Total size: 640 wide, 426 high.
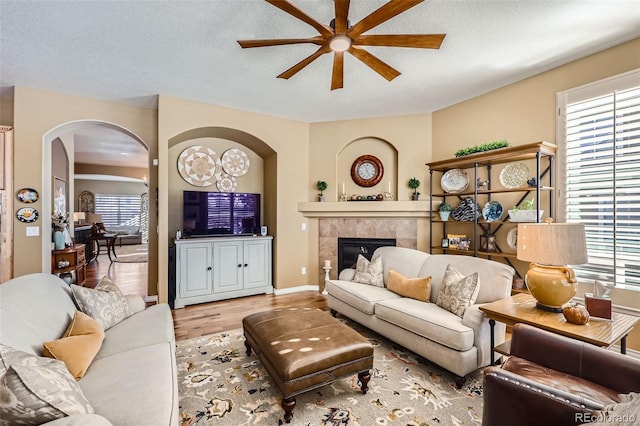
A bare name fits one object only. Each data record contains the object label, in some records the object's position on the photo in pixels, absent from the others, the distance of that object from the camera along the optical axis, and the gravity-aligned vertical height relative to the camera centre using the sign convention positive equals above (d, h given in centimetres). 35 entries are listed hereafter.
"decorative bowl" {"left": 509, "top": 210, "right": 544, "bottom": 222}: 301 -3
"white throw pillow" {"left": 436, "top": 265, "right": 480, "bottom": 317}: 244 -71
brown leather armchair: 110 -81
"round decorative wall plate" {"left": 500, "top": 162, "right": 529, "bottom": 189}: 337 +45
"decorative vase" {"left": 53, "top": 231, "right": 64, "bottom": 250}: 414 -42
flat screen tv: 434 -2
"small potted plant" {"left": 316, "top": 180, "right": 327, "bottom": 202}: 481 +43
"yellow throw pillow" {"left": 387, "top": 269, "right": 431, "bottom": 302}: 288 -78
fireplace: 468 -60
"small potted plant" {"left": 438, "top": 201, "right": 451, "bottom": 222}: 407 +2
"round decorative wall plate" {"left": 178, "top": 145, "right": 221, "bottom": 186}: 457 +78
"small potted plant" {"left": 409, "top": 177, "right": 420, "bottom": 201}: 444 +42
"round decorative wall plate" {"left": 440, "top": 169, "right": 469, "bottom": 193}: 398 +46
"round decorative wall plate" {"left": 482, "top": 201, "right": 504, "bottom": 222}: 353 +2
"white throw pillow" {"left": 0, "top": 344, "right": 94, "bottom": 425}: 93 -63
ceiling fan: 174 +125
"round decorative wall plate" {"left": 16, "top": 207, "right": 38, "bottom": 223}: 352 -3
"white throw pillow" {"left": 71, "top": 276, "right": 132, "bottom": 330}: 208 -71
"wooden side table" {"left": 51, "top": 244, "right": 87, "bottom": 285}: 407 -73
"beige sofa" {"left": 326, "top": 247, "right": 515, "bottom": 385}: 218 -91
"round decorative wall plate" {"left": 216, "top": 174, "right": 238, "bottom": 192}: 485 +49
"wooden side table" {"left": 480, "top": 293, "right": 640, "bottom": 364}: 171 -74
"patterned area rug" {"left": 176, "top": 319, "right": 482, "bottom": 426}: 183 -133
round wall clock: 477 +71
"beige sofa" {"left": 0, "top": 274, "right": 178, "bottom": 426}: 126 -87
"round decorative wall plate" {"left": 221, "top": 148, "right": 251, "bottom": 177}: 488 +87
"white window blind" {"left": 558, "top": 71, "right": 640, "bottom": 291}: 254 +39
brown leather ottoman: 180 -96
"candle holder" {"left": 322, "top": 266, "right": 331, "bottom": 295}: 467 -98
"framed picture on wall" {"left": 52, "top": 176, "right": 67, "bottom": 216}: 494 +31
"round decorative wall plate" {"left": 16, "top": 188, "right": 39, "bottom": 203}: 350 +20
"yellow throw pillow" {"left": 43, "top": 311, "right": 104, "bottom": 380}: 149 -75
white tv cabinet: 403 -86
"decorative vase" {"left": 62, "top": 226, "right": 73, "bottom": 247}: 432 -44
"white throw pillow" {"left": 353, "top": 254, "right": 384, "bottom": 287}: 346 -75
